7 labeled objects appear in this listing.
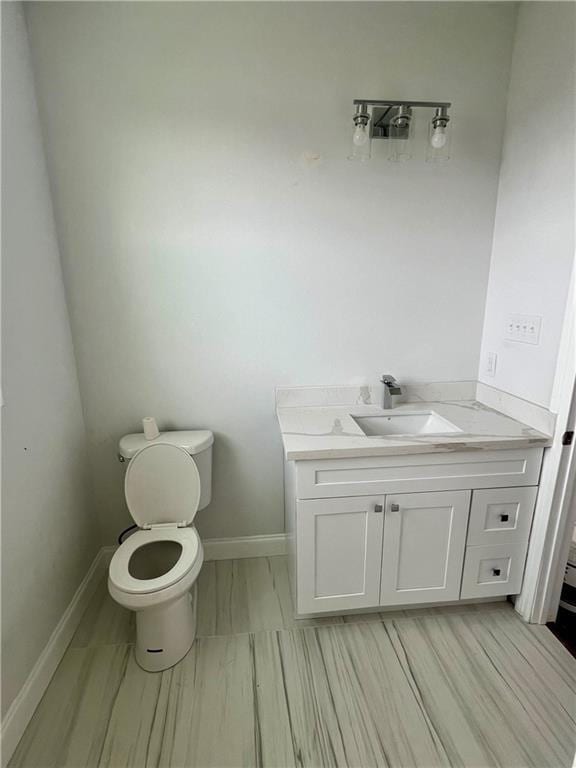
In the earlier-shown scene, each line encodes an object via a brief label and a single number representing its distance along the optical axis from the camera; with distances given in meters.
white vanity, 1.54
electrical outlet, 1.93
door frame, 1.48
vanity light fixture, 1.54
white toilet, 1.52
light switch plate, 1.63
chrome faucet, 1.87
